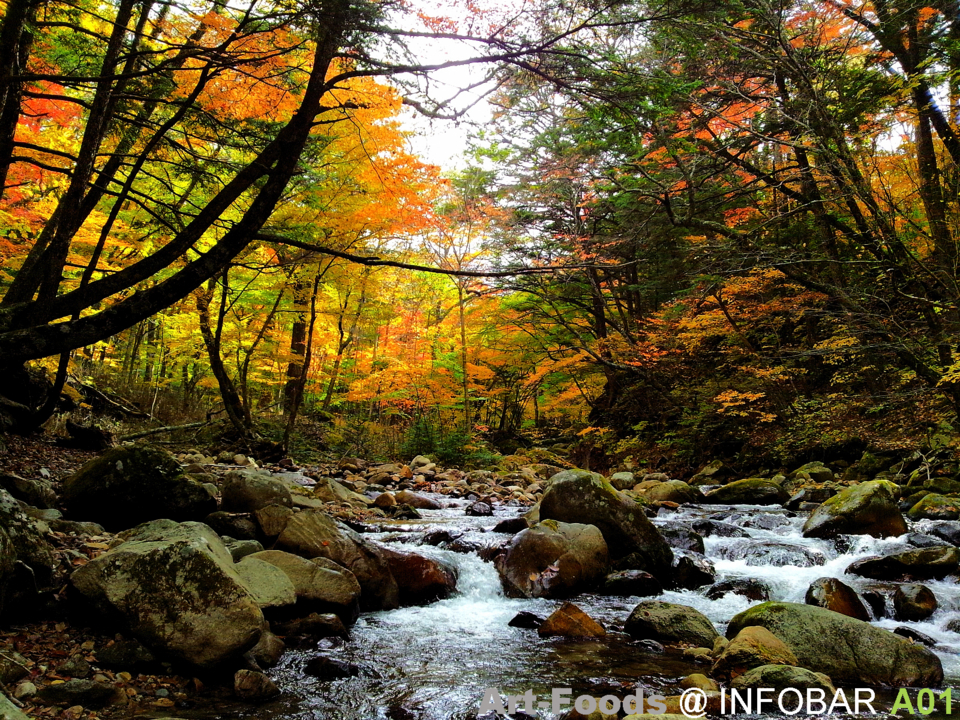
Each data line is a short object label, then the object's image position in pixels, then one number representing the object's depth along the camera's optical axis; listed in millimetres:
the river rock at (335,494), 8830
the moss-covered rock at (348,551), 5375
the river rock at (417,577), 5684
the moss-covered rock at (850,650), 4023
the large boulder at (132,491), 5207
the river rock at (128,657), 3332
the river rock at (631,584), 6188
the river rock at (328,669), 3803
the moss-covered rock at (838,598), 5203
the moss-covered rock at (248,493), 6167
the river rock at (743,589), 5973
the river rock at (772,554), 6738
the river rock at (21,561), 3346
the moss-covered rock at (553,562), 6035
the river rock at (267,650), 3811
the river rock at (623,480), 13016
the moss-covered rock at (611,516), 6742
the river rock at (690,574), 6461
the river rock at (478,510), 9461
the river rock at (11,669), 2865
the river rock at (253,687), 3412
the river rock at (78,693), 2887
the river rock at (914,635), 4695
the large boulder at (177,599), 3453
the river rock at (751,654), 3998
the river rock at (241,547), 4875
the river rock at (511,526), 7770
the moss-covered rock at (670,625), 4781
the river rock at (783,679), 3689
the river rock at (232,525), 5488
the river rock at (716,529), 8090
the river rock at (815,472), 11086
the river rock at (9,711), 2084
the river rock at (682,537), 7484
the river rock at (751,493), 10562
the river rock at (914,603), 5195
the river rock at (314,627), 4316
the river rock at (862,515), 7277
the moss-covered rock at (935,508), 7707
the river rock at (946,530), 6844
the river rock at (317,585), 4664
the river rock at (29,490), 5035
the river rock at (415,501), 9812
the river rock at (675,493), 11203
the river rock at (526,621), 5125
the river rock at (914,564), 5883
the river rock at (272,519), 5590
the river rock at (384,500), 9414
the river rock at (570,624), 4836
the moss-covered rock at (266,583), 4258
